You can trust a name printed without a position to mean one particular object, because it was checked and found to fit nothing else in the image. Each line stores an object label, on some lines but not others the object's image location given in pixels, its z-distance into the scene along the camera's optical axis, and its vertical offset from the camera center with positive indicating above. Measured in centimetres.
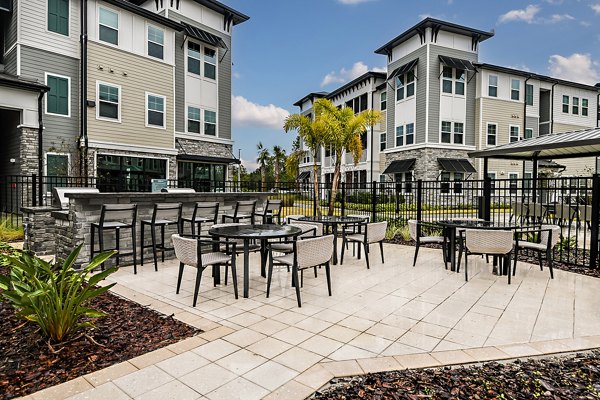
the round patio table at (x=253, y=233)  470 -59
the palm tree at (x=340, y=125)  1323 +246
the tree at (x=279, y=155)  4105 +415
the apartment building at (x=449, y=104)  2153 +567
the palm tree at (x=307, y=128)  1332 +239
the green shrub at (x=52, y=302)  309 -99
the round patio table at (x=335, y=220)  664 -58
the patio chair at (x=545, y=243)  579 -89
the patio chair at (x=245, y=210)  832 -48
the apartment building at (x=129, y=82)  1320 +462
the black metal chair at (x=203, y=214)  711 -51
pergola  632 +108
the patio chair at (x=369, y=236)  661 -87
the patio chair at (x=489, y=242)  535 -78
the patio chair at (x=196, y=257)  443 -88
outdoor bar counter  604 -52
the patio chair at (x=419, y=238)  675 -91
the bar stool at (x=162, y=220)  640 -58
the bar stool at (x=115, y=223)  595 -58
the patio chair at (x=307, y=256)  445 -86
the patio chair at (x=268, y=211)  874 -54
